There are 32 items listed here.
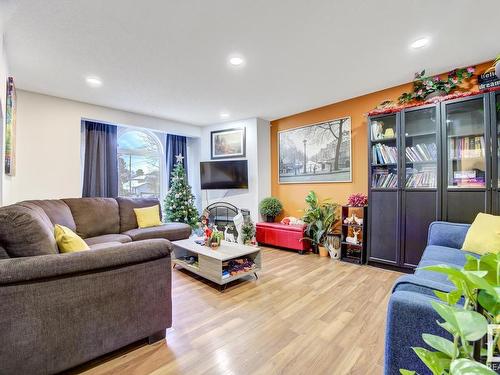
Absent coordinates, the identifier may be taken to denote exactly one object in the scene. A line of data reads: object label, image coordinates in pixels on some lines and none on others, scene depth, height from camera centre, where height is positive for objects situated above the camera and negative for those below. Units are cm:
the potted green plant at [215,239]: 286 -64
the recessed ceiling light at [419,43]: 220 +139
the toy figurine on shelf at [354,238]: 343 -77
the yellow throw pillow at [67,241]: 177 -42
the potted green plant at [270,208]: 452 -40
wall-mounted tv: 466 +27
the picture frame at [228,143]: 479 +94
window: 473 +52
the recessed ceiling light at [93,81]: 292 +137
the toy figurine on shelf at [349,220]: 347 -49
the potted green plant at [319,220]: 375 -55
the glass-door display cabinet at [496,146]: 238 +42
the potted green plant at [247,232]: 428 -82
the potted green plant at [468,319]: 42 -26
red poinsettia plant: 340 -19
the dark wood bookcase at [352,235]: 333 -72
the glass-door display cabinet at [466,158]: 246 +32
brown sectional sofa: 121 -65
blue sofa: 83 -50
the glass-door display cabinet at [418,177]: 277 +13
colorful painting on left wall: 243 +63
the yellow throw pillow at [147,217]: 383 -49
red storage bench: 389 -86
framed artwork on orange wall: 384 +62
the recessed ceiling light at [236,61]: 248 +138
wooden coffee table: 247 -80
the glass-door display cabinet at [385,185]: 302 +3
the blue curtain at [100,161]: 405 +48
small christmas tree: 464 -29
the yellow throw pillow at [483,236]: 197 -43
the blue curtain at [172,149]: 530 +88
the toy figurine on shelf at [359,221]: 338 -49
